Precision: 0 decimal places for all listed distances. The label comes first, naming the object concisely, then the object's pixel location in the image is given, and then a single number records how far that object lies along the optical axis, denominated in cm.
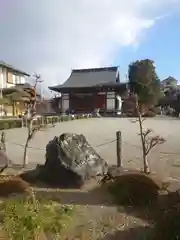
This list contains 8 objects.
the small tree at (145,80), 2622
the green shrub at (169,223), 255
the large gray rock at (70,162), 436
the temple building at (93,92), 2561
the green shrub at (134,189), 366
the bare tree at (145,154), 495
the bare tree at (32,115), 561
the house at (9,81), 2193
